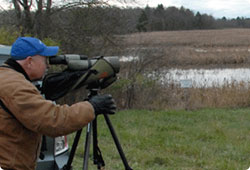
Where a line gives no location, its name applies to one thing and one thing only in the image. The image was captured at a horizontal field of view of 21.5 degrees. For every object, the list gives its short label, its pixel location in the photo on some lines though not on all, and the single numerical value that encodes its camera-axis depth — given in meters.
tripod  5.03
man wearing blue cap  3.84
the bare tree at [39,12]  22.50
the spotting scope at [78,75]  4.57
